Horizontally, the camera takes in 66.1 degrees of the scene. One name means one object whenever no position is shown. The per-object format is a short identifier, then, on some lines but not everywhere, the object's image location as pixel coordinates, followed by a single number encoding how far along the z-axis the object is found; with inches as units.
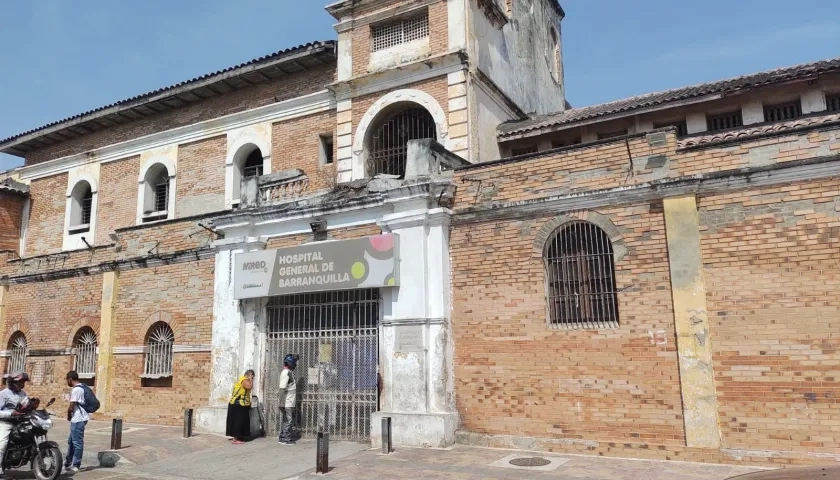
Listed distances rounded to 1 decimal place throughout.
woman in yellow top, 465.4
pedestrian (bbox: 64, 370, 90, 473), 384.8
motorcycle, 350.3
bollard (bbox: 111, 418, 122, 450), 438.6
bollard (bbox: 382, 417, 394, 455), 396.3
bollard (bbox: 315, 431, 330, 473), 354.9
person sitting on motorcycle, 348.2
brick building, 343.6
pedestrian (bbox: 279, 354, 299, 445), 453.7
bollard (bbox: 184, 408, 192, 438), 482.9
